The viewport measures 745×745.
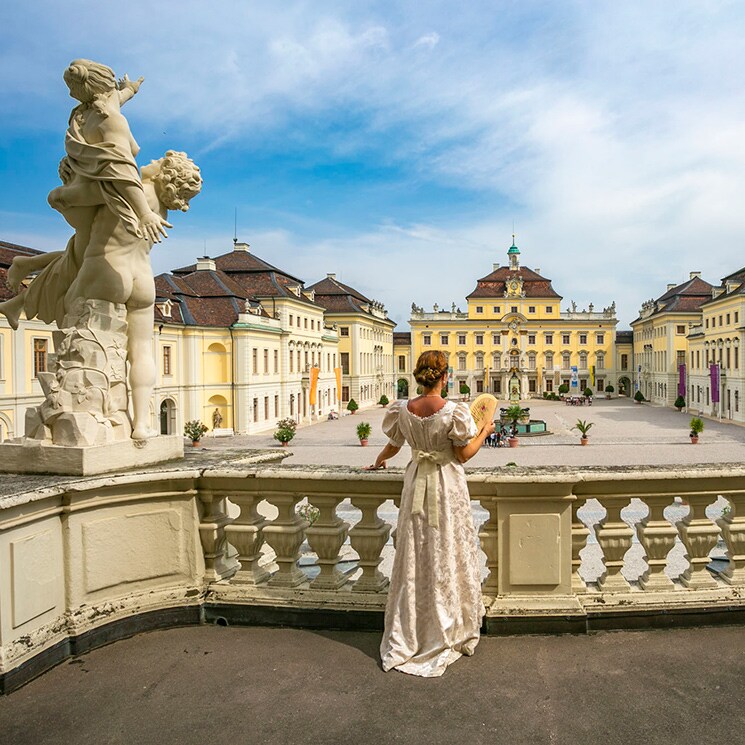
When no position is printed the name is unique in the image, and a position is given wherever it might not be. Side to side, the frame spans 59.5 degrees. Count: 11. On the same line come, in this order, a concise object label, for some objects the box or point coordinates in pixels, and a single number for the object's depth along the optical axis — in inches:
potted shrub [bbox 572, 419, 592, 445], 1127.6
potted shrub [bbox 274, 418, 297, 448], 1063.0
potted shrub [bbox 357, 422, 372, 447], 1130.0
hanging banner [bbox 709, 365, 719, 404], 1652.8
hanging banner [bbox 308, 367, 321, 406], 1695.4
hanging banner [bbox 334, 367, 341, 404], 1998.0
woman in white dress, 115.6
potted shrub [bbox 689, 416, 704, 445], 1104.2
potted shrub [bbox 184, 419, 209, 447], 1139.3
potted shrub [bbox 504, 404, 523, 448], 1149.6
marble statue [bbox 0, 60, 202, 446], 137.2
